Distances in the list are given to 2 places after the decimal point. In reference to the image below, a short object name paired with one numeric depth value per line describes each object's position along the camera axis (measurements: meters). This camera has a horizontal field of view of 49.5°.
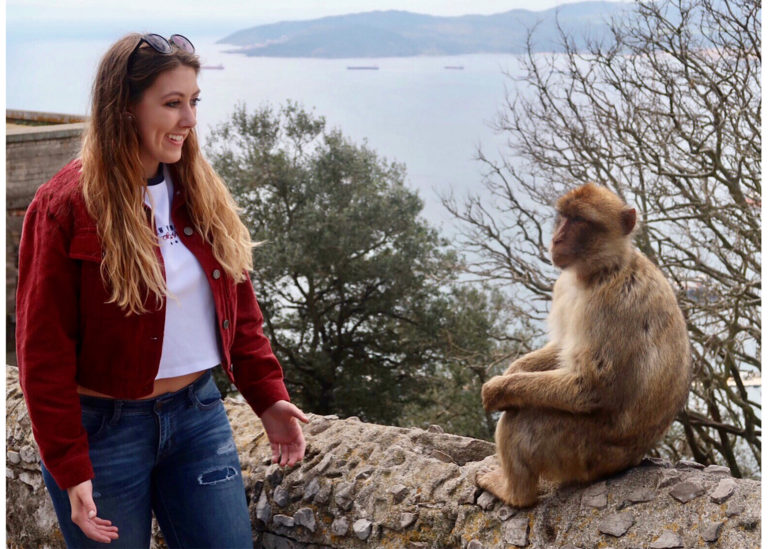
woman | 2.02
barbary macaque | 2.55
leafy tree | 14.32
